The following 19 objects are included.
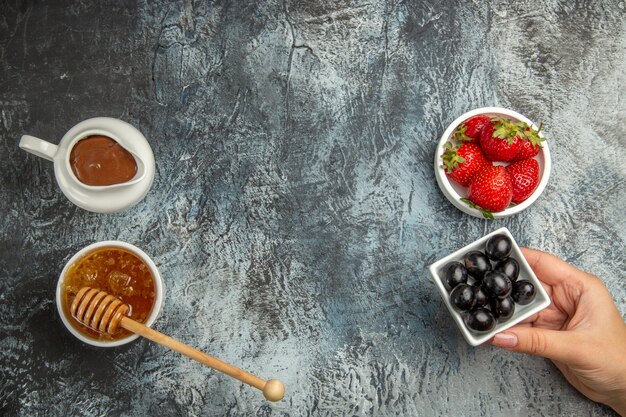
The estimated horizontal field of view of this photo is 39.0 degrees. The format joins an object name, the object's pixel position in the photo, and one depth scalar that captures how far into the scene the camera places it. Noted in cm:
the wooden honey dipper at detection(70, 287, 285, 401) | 61
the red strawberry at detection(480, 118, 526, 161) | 65
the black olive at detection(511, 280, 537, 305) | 61
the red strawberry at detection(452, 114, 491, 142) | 67
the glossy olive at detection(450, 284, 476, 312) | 60
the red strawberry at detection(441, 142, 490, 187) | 66
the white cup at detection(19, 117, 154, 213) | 62
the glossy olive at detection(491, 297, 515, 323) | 60
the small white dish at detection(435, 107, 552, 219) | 67
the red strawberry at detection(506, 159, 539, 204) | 66
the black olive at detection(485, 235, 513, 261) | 62
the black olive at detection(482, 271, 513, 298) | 60
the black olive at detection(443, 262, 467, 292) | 62
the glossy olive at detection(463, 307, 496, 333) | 60
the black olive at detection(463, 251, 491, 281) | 62
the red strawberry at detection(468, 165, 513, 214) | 64
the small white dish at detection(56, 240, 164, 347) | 65
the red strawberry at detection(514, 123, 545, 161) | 65
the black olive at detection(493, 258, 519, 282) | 61
